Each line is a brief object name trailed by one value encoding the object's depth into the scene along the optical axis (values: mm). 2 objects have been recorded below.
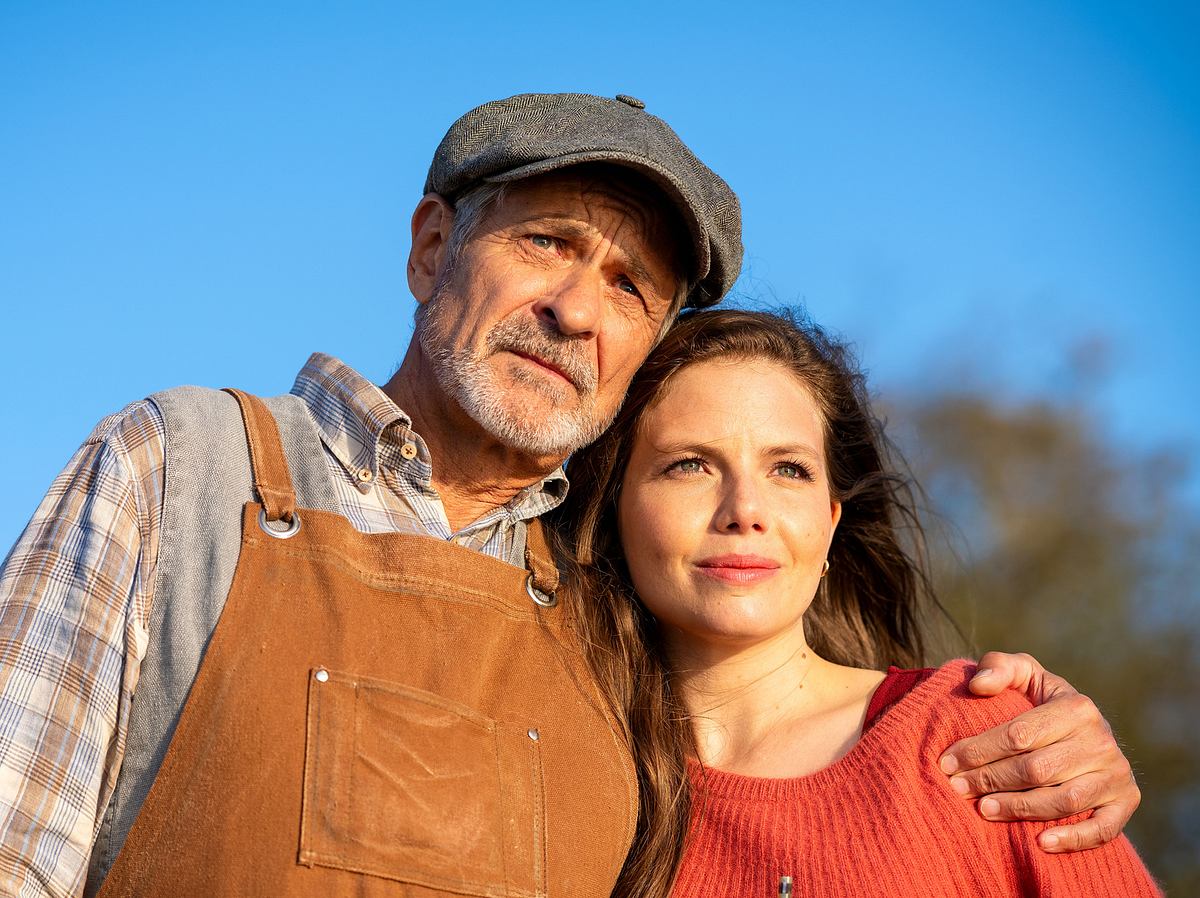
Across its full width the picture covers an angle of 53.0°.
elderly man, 2193
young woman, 2562
